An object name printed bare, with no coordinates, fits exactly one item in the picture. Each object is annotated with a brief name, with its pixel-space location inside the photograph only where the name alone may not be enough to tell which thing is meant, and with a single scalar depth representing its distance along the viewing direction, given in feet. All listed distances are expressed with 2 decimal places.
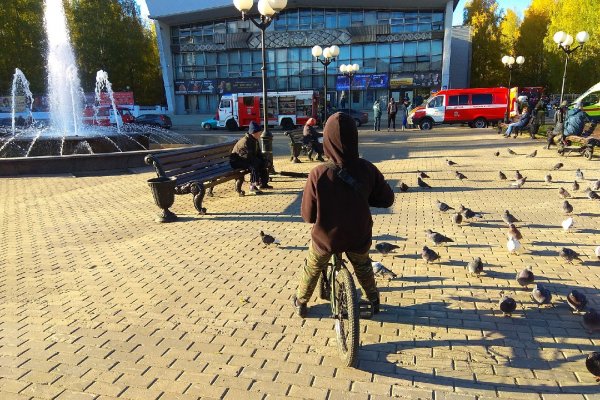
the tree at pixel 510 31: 162.71
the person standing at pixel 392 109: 84.64
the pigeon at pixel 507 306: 12.35
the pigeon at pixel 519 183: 29.40
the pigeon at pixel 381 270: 15.20
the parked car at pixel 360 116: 100.17
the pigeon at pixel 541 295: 12.80
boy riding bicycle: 9.98
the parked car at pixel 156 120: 112.36
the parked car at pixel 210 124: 105.31
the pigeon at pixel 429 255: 16.31
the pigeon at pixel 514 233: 17.78
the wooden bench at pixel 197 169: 24.80
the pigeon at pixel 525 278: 13.82
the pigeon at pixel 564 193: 25.89
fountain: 39.86
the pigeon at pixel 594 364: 9.30
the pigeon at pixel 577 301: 12.39
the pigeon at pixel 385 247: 17.07
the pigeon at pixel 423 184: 30.27
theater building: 139.44
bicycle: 9.81
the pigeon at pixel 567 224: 19.45
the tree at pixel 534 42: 155.84
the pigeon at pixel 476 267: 15.06
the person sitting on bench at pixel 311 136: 44.62
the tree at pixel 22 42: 150.86
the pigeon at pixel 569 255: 16.07
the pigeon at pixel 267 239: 18.84
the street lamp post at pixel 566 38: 57.57
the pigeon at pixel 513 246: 16.99
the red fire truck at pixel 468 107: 83.61
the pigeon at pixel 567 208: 22.24
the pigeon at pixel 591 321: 11.09
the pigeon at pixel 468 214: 21.18
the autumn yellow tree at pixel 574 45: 98.68
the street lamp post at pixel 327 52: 65.82
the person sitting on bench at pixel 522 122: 59.21
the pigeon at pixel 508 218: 20.67
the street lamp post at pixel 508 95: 81.05
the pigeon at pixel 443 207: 23.50
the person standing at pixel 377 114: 84.25
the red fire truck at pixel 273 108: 97.81
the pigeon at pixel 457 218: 21.40
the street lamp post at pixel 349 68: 91.71
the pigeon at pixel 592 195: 25.18
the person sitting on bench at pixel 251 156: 29.09
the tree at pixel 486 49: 163.32
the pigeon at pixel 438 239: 17.99
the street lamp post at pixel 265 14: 34.53
